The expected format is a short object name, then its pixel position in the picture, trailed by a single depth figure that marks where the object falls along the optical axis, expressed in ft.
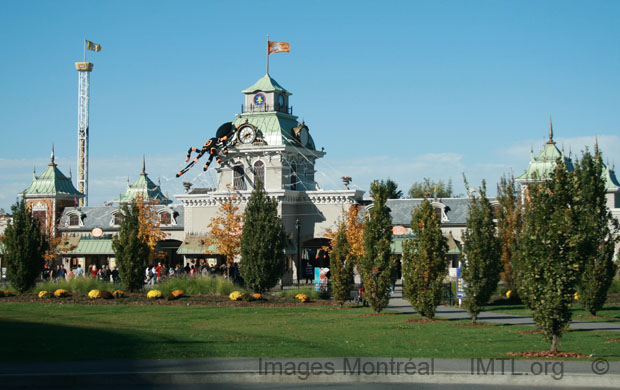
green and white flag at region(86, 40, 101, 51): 389.60
